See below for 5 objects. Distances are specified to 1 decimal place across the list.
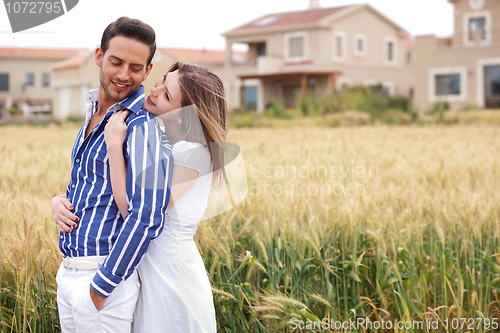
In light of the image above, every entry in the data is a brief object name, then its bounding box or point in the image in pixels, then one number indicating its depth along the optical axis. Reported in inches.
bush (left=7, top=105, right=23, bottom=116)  1348.7
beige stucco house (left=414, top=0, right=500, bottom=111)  842.2
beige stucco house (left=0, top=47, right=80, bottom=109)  1750.7
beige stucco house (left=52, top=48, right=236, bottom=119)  1249.4
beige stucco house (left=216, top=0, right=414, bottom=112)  1003.9
